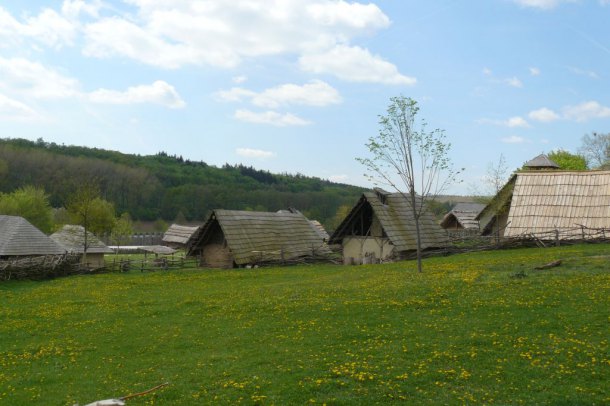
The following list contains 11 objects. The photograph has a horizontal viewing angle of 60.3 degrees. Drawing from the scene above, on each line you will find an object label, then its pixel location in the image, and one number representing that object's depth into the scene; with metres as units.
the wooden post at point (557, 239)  29.06
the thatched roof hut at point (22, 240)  35.16
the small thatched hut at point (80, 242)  50.47
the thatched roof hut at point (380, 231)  34.41
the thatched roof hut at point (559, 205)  30.48
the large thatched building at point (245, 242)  37.31
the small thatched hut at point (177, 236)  86.06
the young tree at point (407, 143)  24.06
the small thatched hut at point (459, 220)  59.47
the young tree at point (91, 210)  46.53
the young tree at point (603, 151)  67.00
